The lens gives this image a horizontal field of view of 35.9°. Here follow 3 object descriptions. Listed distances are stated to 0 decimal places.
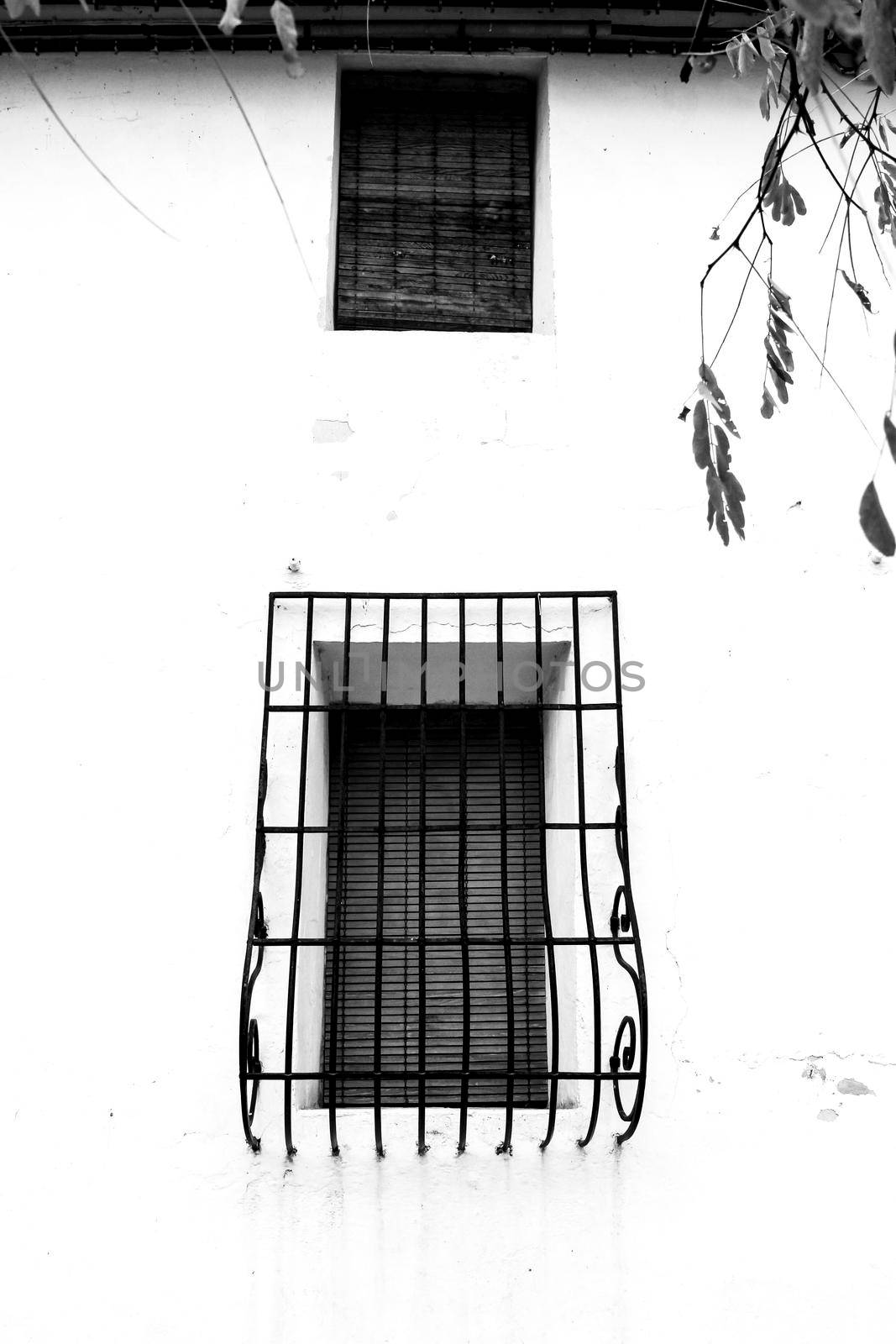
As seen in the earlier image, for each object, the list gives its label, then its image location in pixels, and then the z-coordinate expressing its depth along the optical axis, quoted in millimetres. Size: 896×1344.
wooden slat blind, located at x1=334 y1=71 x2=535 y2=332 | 3949
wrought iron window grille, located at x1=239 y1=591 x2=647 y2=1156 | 3004
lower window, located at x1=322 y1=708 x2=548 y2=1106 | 3211
